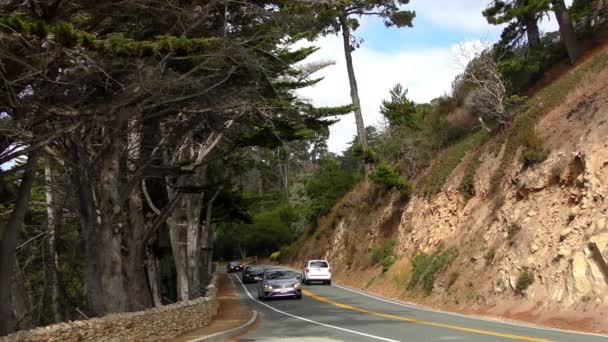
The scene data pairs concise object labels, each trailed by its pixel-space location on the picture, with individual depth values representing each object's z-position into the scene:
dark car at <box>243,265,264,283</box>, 49.00
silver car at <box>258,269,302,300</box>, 30.86
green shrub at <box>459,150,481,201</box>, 32.44
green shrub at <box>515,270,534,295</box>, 21.59
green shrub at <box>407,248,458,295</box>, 28.75
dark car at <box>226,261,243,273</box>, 71.56
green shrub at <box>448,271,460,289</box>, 26.62
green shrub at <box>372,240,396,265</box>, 38.75
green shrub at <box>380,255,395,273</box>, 36.31
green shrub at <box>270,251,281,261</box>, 81.75
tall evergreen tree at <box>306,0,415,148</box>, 41.00
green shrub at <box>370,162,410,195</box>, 39.47
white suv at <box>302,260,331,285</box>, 41.31
